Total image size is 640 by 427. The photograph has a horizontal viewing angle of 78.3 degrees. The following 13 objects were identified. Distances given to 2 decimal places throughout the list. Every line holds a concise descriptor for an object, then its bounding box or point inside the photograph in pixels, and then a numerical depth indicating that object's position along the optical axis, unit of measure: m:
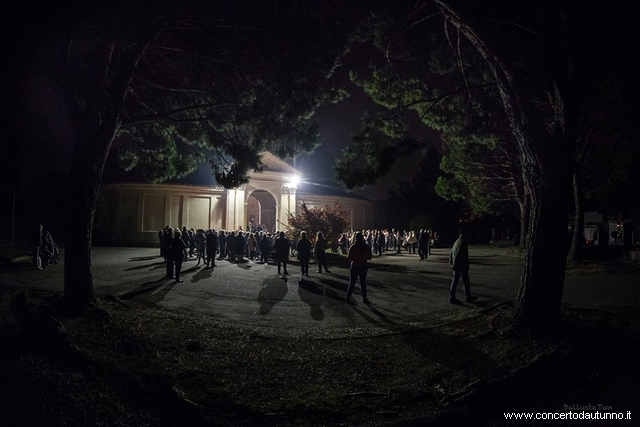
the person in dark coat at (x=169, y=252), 13.05
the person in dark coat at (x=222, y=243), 22.15
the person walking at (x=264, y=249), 19.97
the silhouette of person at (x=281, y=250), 15.25
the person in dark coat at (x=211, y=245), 17.09
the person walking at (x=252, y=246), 20.84
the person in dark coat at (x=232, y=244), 20.14
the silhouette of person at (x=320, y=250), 15.79
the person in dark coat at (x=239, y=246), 19.81
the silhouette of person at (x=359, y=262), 9.88
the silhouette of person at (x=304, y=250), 14.76
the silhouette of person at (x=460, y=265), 9.59
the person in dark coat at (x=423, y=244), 23.22
